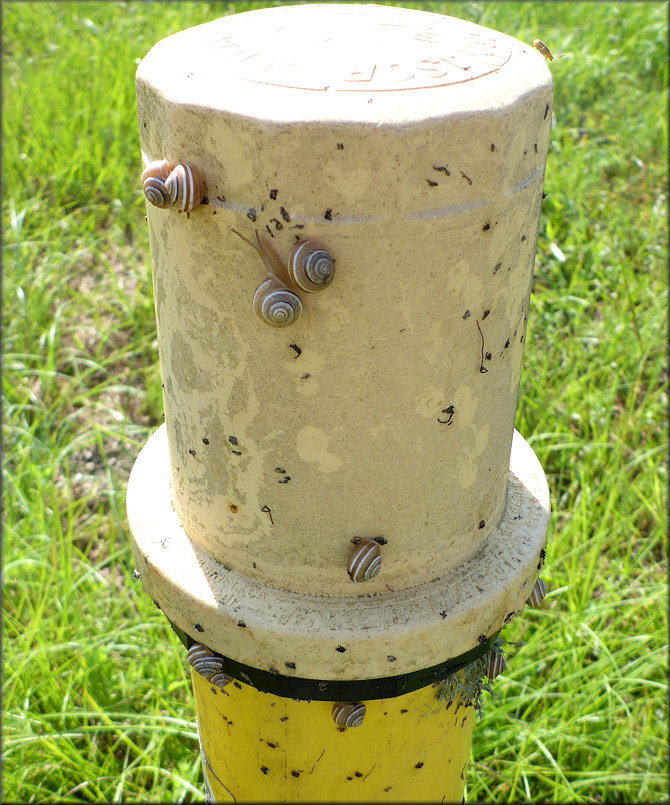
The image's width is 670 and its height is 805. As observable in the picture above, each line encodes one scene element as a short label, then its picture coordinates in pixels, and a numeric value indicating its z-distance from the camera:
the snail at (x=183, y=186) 0.27
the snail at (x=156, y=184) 0.27
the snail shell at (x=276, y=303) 0.27
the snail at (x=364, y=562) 0.30
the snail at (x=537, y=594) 0.36
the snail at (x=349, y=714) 0.33
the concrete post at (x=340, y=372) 0.27
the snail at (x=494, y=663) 0.36
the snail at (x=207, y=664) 0.33
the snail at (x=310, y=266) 0.27
